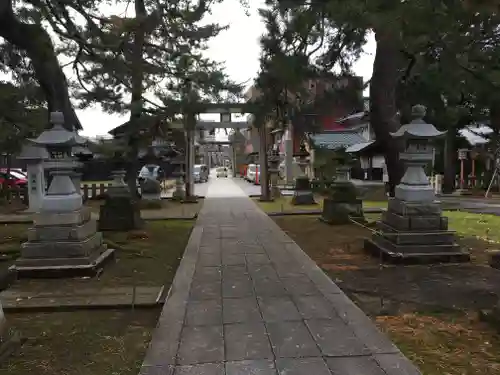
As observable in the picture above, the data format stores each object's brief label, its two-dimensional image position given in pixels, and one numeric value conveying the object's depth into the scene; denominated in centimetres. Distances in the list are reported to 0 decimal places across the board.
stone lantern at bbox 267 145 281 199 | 1983
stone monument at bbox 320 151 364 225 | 1117
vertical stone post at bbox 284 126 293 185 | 2778
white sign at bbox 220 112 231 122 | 2764
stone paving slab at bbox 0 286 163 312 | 468
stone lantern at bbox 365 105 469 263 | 659
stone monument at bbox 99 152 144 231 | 1025
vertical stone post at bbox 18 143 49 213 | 1472
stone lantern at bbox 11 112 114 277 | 606
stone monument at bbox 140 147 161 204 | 1695
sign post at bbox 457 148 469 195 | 2126
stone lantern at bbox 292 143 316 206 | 1716
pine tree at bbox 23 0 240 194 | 752
